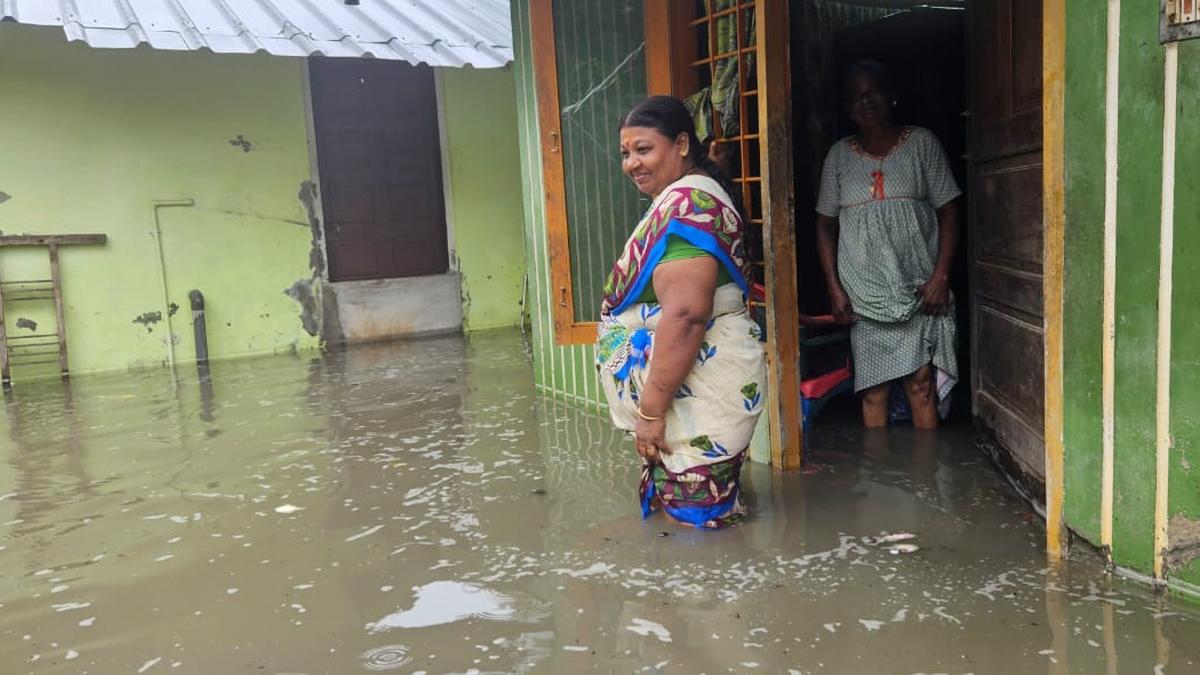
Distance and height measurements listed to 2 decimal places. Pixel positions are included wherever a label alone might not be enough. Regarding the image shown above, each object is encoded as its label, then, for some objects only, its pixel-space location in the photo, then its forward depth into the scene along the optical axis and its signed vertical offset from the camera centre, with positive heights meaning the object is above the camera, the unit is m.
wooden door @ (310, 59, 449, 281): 8.23 +0.83
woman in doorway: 3.92 -0.04
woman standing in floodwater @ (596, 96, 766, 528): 2.78 -0.28
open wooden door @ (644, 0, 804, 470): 3.43 +0.49
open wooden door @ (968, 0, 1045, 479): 3.21 -0.01
